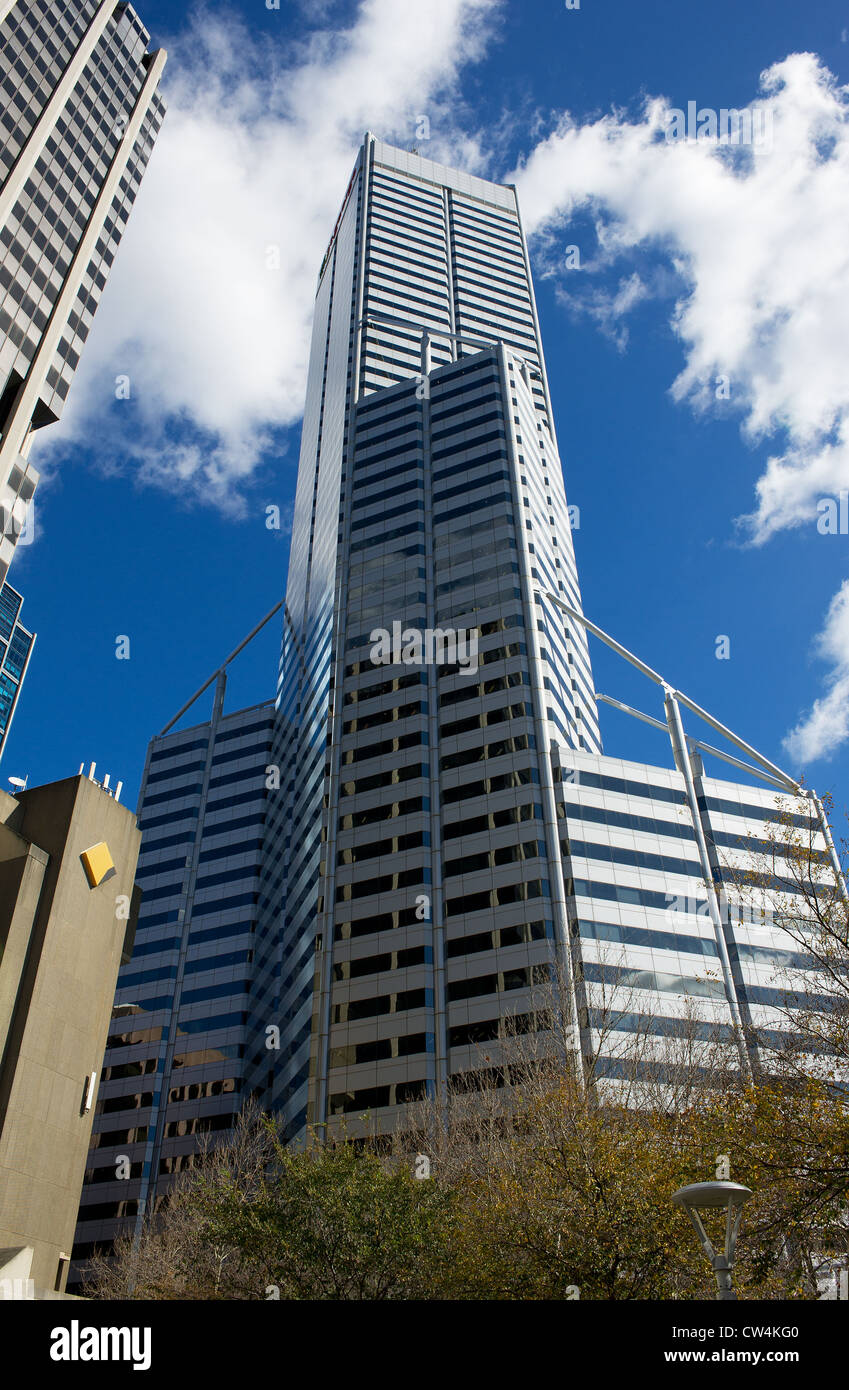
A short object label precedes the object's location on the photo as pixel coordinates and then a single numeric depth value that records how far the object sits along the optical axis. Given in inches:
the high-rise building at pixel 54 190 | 2501.2
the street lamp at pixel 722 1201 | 502.9
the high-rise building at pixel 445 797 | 2397.9
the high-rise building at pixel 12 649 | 5979.3
